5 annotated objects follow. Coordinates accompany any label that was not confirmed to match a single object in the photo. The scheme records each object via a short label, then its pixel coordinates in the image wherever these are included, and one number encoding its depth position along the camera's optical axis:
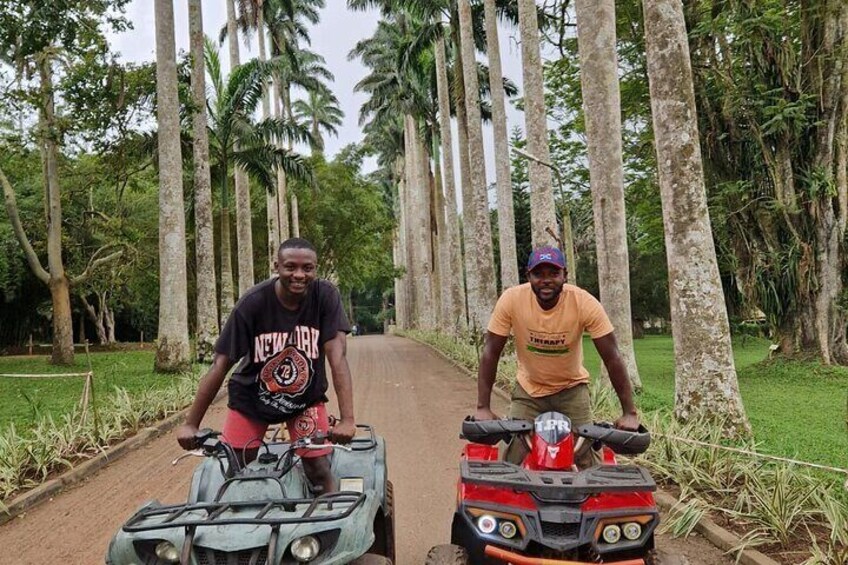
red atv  2.95
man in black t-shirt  3.60
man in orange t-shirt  3.81
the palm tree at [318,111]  46.47
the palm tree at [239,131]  21.44
